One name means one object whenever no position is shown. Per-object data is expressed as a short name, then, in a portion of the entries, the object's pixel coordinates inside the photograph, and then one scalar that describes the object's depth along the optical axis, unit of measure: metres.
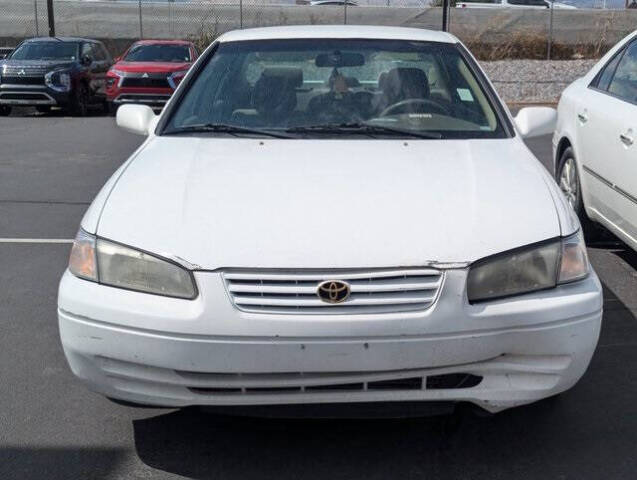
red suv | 16.03
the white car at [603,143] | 5.12
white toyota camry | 2.99
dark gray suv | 16.69
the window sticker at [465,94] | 4.63
